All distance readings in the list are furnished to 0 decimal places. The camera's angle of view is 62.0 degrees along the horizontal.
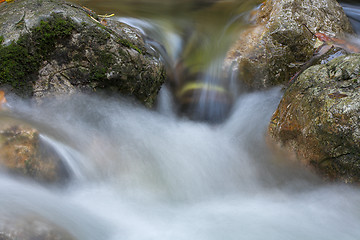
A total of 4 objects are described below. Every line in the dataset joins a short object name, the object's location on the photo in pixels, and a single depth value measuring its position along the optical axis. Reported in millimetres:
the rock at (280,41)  4988
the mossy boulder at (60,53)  3496
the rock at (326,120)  3221
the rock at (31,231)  2057
